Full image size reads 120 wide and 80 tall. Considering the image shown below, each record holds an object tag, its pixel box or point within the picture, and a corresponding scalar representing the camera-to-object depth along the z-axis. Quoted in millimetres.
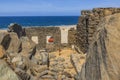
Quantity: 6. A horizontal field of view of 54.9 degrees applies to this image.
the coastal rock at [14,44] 6757
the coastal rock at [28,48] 6882
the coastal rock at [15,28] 8921
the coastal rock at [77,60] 6610
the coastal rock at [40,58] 6763
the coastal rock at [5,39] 6453
